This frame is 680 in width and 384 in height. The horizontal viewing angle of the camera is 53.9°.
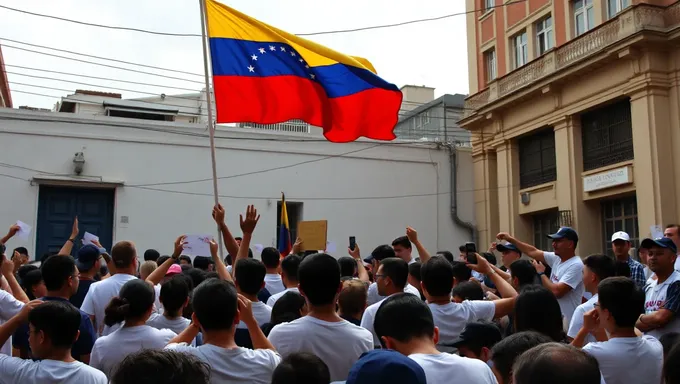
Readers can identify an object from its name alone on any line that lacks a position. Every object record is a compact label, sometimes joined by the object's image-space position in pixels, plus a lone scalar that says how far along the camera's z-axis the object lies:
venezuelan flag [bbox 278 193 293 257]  9.44
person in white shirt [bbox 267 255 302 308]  5.59
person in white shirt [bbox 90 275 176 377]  3.86
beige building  16.27
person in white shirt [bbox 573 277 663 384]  3.49
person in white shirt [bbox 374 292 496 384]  2.77
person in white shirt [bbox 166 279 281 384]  3.10
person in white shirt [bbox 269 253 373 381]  3.46
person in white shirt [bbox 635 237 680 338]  4.58
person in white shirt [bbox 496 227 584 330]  5.99
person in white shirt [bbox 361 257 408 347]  4.88
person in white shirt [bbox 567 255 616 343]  4.94
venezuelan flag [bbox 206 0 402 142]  7.72
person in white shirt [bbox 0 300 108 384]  3.17
